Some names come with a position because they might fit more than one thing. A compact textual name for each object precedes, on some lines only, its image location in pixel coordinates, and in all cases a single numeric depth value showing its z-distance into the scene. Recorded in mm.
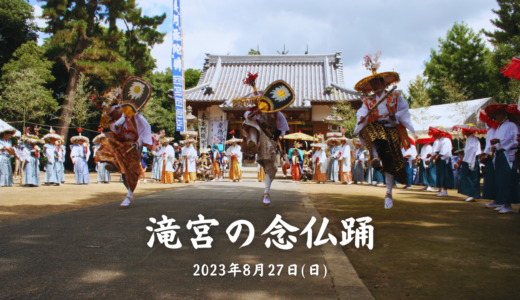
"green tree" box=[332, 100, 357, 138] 17672
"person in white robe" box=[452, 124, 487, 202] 7309
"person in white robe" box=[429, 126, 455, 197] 9253
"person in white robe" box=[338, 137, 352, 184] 14829
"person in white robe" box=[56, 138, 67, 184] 12719
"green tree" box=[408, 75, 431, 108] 18955
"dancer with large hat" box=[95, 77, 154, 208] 6242
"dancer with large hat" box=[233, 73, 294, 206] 6426
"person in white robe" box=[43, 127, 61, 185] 12445
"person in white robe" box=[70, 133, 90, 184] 13359
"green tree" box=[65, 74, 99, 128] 20844
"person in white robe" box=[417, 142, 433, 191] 11141
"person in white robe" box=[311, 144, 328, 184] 15547
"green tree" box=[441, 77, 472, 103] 16375
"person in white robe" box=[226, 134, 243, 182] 15562
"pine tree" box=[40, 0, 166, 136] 19625
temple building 20875
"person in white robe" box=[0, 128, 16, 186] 11828
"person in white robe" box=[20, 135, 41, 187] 11875
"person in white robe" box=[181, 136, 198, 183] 14906
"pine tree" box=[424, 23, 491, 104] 23312
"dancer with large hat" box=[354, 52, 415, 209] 5500
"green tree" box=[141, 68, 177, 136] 25000
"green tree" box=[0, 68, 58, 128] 18284
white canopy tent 15414
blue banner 15891
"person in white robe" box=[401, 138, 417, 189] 11930
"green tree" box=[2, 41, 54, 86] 19109
